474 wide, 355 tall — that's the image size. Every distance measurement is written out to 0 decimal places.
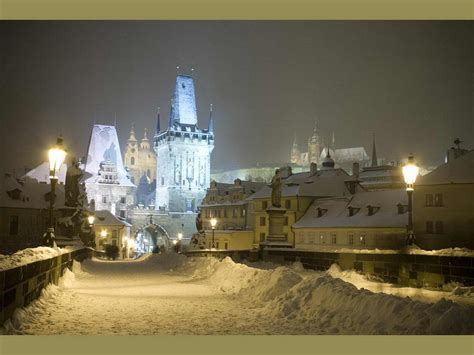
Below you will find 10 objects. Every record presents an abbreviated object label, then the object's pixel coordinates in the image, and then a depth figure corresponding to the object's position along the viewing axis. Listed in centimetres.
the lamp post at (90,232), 2906
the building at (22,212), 4191
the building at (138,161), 12414
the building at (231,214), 5356
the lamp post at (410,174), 1357
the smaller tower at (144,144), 12925
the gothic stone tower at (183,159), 8169
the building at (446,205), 3080
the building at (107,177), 6938
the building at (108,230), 5866
